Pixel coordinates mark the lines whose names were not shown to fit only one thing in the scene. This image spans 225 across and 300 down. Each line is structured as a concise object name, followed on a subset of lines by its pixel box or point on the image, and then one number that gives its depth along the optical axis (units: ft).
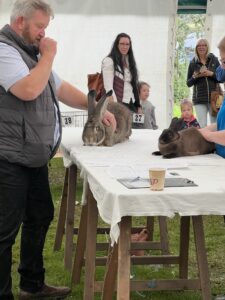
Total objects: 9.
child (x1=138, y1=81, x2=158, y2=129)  22.61
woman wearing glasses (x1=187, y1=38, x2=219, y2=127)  25.64
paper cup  7.19
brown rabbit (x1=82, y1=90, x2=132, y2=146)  12.10
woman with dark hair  20.08
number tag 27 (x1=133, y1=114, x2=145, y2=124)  19.33
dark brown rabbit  10.93
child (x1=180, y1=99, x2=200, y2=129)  21.06
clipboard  7.47
